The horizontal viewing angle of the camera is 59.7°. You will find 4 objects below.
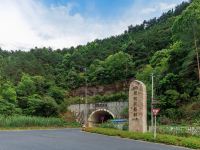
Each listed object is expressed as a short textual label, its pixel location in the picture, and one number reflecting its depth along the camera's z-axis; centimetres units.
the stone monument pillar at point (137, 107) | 1255
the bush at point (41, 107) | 2210
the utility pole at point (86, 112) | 2248
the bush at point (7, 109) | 2045
